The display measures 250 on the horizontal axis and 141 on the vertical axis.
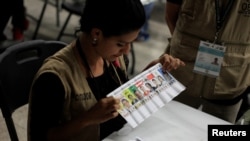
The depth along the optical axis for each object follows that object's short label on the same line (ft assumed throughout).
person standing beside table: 5.97
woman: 4.94
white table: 5.37
